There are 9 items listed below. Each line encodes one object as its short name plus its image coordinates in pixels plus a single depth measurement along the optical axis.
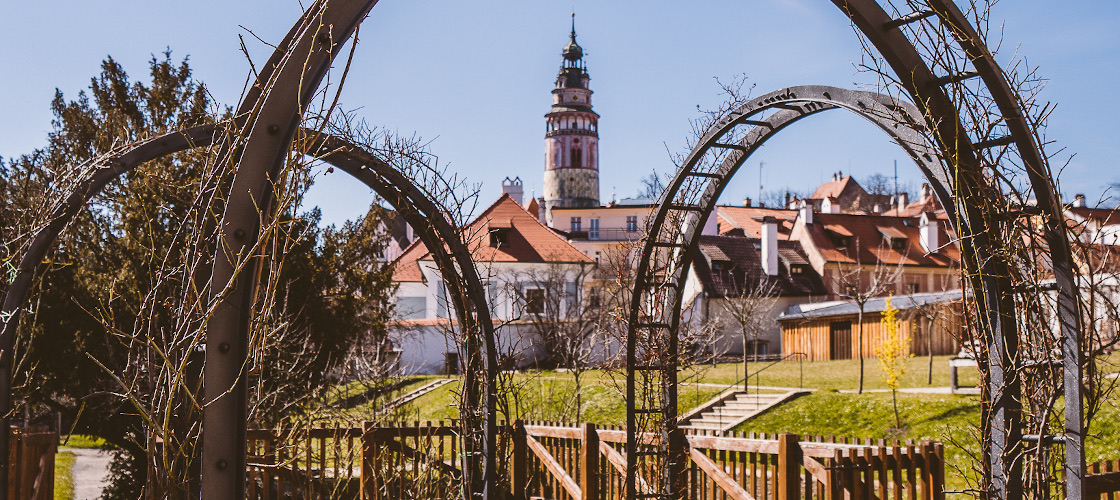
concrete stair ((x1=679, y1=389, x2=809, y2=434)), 19.25
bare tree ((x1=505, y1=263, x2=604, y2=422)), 28.97
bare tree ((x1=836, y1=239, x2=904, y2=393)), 34.56
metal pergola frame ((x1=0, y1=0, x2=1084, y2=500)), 2.05
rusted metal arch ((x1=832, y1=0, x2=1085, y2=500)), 3.03
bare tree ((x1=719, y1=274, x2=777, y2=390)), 27.53
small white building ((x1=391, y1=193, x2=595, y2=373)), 34.53
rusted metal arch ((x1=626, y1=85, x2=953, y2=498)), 5.17
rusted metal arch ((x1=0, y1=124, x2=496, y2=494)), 4.50
